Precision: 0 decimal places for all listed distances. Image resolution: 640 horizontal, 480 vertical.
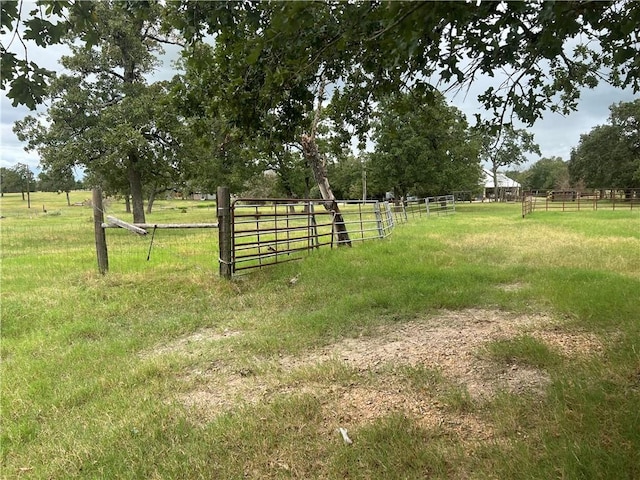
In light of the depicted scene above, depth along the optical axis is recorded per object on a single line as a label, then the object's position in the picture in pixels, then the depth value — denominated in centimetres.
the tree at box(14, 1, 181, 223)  1534
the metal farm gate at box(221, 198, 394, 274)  711
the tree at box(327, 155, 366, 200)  3857
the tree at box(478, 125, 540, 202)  4694
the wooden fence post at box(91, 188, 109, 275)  692
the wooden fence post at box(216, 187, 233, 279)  663
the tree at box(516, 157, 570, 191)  7062
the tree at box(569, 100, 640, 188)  3788
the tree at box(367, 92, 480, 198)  2967
